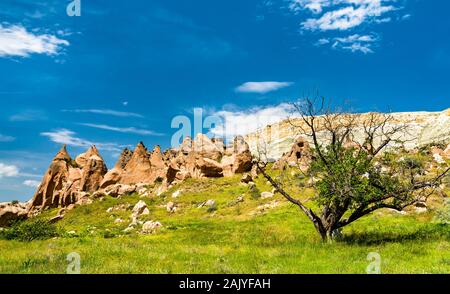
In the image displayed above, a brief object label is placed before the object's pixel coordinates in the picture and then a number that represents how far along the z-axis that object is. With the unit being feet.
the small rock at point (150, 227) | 118.93
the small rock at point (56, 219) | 200.13
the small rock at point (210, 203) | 172.24
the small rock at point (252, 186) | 191.46
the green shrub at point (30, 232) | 95.71
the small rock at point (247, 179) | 214.48
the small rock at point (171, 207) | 181.25
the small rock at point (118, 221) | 168.85
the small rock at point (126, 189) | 251.85
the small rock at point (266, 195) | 167.73
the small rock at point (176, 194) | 219.00
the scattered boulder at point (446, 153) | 225.76
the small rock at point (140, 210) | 179.41
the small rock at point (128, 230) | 123.95
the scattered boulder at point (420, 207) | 101.35
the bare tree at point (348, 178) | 65.62
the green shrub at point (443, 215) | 82.54
